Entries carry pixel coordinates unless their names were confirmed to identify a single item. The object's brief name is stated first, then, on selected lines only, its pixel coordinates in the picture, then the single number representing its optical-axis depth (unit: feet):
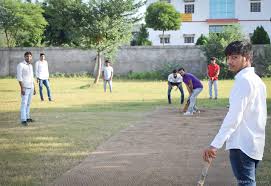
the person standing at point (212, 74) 59.98
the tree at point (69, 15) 86.63
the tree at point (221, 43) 104.94
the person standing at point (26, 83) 37.04
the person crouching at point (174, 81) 55.21
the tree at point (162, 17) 147.64
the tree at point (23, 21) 134.62
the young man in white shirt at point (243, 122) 12.71
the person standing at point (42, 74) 58.39
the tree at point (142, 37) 138.51
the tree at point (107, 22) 85.61
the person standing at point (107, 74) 71.77
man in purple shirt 44.24
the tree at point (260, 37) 119.17
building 161.48
